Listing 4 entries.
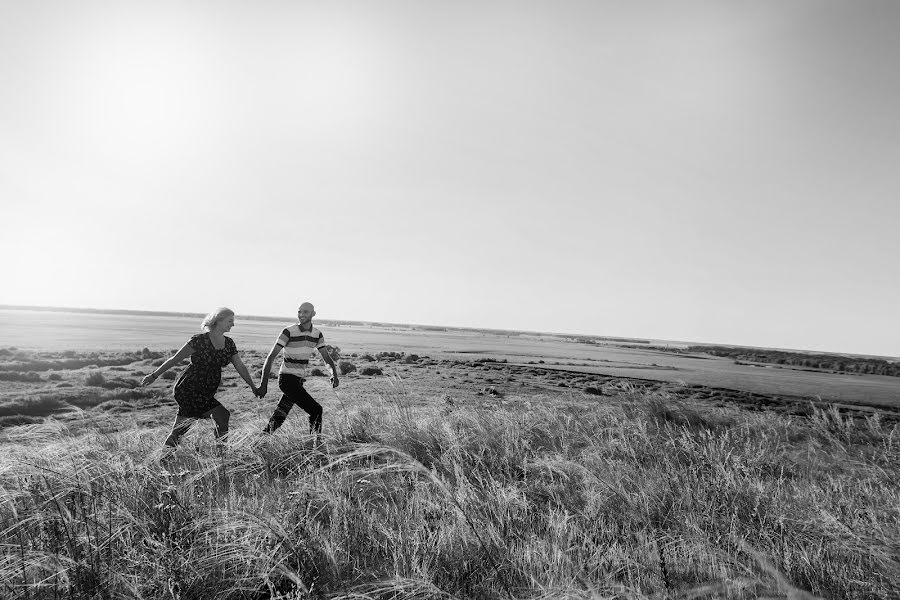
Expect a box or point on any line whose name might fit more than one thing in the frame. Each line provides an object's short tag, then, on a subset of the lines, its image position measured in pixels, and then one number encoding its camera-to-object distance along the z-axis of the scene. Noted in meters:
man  5.70
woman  4.88
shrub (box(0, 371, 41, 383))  17.53
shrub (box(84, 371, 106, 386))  17.22
